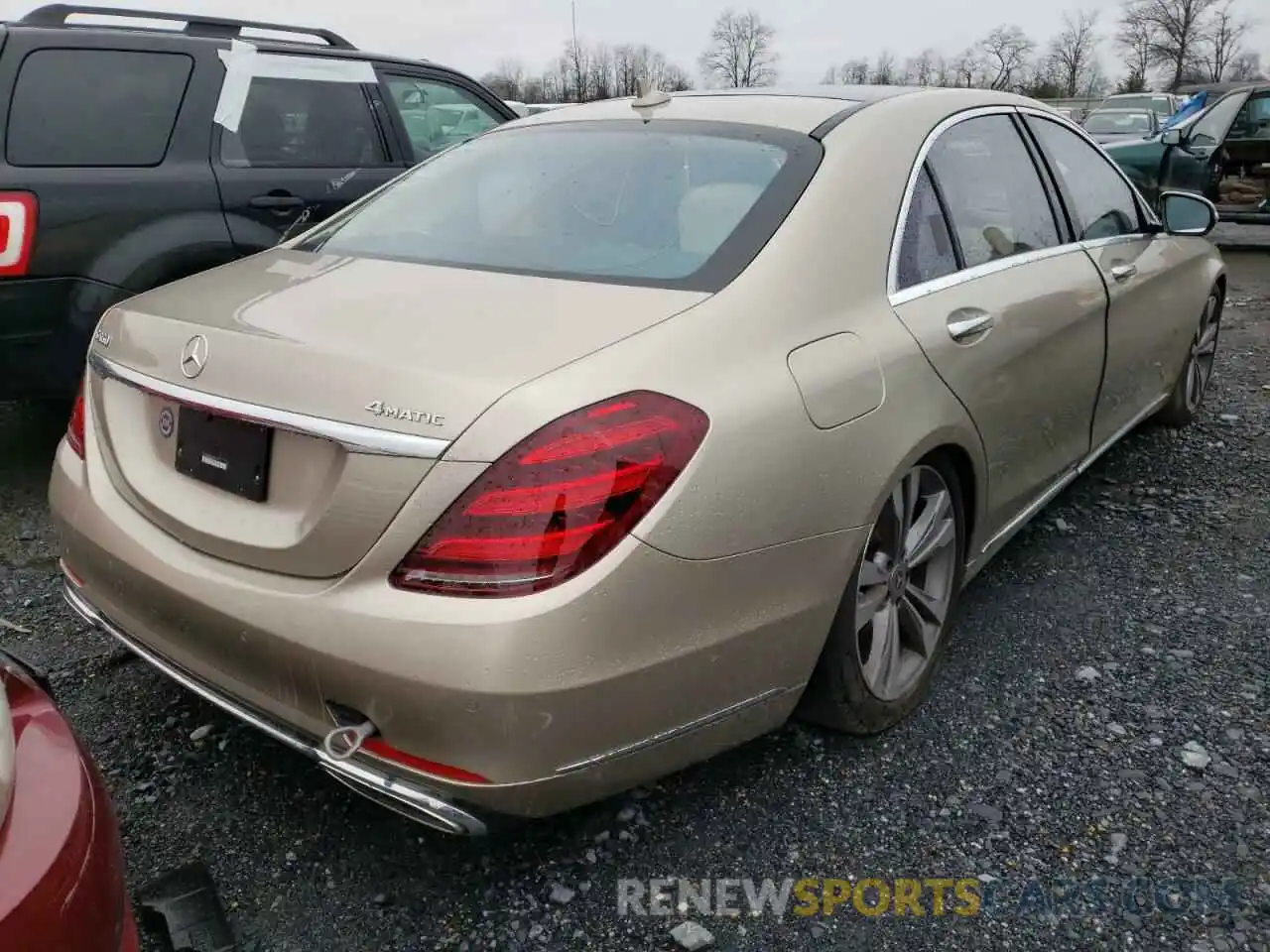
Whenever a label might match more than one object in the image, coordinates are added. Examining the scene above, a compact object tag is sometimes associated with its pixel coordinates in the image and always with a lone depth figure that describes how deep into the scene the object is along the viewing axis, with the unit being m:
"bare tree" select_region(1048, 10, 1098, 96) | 77.31
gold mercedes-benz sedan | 1.73
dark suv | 3.92
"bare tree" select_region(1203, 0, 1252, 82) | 72.25
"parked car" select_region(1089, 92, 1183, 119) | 21.08
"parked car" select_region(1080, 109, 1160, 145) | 14.77
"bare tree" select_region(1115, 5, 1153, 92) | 71.44
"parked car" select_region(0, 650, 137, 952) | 1.26
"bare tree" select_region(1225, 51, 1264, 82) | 76.25
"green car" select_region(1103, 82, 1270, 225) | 11.16
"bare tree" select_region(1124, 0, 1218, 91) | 70.31
